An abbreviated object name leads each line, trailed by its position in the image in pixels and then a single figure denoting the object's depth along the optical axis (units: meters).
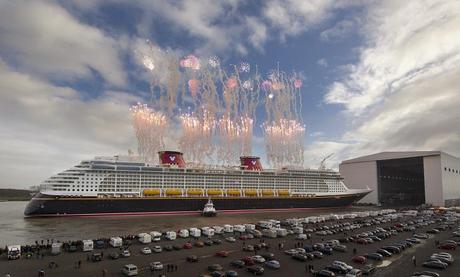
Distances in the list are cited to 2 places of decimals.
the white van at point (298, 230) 51.73
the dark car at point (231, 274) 28.25
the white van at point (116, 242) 40.34
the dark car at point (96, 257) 33.73
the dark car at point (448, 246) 41.06
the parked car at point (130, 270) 28.70
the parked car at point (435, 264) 32.19
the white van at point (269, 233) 48.84
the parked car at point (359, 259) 33.88
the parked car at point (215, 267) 30.23
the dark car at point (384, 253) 37.28
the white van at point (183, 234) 48.06
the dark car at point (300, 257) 34.69
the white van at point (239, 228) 53.13
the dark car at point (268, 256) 35.34
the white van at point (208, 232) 49.11
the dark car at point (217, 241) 43.88
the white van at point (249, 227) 53.21
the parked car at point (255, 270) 29.77
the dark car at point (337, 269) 29.92
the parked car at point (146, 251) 36.97
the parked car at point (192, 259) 33.75
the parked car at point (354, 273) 28.39
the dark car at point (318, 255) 35.91
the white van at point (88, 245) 37.84
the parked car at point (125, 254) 35.53
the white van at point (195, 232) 47.95
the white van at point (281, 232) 49.84
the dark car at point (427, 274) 28.70
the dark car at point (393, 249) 38.88
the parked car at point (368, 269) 29.63
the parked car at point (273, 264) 31.72
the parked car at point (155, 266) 30.27
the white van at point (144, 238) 42.69
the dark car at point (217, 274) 28.09
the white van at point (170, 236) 46.00
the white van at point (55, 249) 36.59
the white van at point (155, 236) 44.34
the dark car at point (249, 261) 32.78
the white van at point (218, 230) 51.59
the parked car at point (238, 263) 32.00
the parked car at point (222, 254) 36.09
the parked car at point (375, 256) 35.62
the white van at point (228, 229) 52.59
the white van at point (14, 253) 34.78
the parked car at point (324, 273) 28.77
